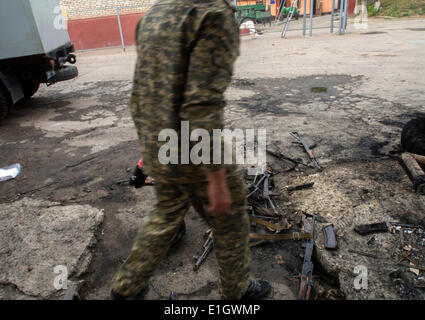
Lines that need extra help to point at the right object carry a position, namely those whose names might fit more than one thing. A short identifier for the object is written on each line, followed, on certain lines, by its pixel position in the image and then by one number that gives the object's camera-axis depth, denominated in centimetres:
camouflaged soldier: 125
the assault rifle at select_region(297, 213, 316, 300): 184
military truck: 494
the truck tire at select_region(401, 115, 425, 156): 305
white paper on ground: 347
